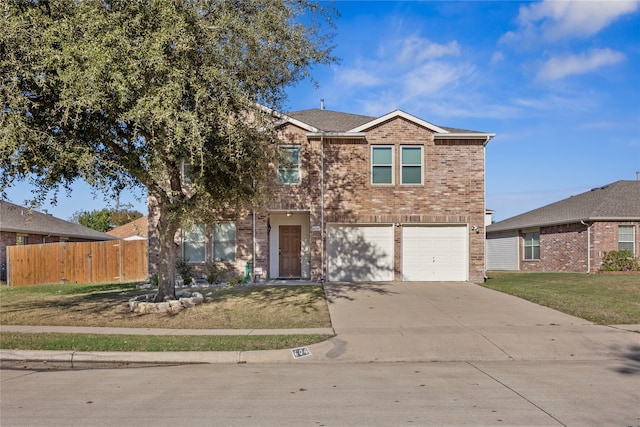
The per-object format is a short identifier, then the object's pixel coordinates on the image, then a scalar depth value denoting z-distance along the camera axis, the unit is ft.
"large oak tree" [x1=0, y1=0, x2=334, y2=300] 29.45
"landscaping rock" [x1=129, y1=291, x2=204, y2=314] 38.91
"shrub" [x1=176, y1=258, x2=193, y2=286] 55.16
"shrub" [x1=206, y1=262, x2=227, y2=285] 56.24
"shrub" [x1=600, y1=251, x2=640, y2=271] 71.00
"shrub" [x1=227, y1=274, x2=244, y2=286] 55.76
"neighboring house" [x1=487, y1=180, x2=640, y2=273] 72.95
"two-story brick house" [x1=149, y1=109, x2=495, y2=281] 58.39
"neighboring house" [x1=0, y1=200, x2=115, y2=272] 79.25
